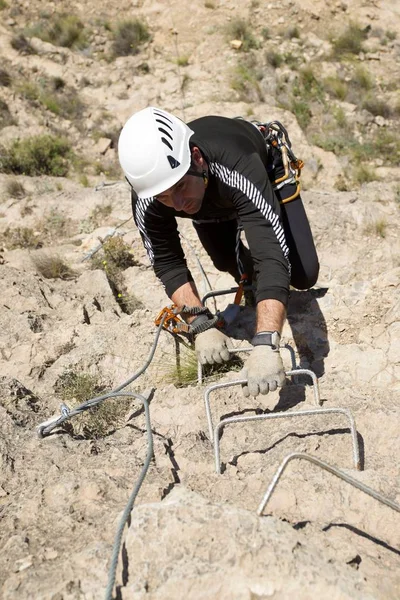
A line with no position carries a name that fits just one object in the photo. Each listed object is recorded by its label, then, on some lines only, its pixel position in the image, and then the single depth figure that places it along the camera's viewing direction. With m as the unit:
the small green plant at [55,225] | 6.12
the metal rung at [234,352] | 3.24
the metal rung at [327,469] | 1.79
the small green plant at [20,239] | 5.93
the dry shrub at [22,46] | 10.63
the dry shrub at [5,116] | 8.90
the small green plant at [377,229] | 5.24
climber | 2.92
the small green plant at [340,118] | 8.77
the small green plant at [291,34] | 10.86
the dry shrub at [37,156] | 7.60
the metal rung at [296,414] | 2.25
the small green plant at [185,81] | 9.80
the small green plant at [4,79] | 9.76
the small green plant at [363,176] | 7.32
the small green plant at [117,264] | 4.59
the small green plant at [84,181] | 7.62
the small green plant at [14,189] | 6.80
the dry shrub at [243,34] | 10.60
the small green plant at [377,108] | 9.02
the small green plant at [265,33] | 10.94
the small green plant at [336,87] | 9.38
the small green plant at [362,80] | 9.61
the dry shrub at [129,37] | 11.00
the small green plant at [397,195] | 6.26
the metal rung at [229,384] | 2.72
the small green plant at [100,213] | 6.16
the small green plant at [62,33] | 11.04
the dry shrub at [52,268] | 5.16
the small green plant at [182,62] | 10.41
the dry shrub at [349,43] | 10.47
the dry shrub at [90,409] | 2.97
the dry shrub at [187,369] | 3.38
